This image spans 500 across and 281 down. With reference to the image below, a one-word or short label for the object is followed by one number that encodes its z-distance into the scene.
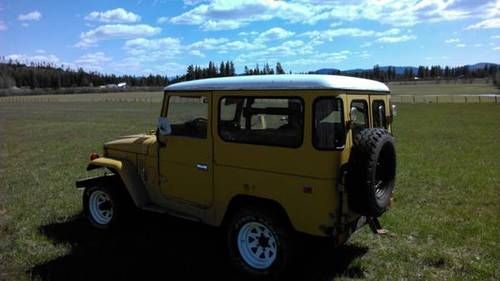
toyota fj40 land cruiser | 4.93
